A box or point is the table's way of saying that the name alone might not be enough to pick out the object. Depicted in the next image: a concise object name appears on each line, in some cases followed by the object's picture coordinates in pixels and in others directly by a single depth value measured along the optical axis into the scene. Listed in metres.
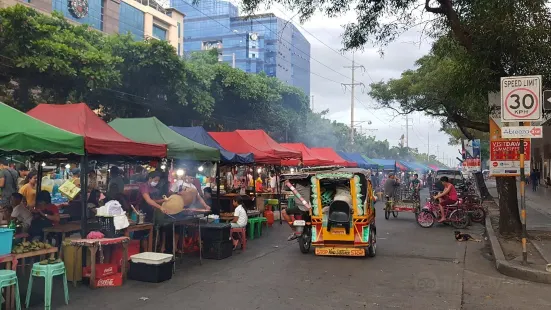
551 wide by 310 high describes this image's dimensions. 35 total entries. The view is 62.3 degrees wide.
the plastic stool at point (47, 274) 5.73
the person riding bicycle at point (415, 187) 17.95
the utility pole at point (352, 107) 48.41
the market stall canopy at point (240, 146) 15.04
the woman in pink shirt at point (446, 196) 14.50
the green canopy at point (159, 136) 10.21
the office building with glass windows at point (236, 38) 94.06
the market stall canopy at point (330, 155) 24.80
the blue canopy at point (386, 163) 34.53
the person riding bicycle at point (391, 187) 18.81
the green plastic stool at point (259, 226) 12.52
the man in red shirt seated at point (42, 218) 8.32
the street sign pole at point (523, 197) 8.12
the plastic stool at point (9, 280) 5.32
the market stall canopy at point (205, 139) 12.78
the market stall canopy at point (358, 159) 29.76
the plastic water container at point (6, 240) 5.78
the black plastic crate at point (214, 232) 9.25
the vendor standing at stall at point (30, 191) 10.29
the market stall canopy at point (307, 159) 21.20
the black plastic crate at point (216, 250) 9.22
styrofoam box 7.21
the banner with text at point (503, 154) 10.07
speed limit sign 7.84
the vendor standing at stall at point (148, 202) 8.72
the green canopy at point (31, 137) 6.35
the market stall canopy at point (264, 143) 15.95
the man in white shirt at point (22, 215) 8.18
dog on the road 12.31
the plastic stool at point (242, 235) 10.38
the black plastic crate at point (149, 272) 7.20
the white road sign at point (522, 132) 7.87
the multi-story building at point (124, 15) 41.02
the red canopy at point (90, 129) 7.85
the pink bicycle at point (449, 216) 14.88
